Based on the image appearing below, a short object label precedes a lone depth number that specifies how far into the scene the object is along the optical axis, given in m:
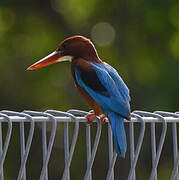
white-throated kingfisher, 10.87
